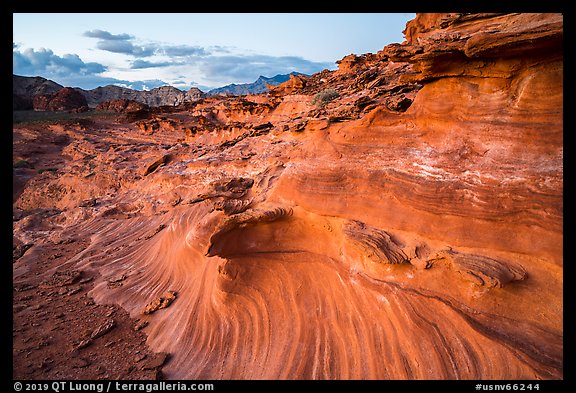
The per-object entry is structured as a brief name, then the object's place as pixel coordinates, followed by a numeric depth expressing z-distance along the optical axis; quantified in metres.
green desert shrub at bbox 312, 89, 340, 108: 14.16
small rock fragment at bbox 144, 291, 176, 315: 5.69
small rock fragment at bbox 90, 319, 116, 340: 5.23
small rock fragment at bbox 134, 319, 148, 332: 5.37
